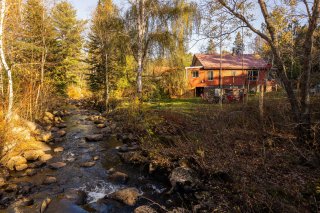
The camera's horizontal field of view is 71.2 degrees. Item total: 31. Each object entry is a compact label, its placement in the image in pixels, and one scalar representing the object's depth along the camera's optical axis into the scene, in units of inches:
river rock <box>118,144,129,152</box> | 387.8
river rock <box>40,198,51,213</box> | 215.1
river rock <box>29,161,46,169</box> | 314.8
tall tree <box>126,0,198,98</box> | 561.9
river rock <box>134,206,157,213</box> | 207.9
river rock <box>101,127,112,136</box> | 494.3
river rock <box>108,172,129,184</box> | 285.4
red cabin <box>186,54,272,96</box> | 1054.4
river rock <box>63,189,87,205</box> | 235.0
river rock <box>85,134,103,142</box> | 450.0
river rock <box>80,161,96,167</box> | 331.3
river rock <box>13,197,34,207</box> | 223.9
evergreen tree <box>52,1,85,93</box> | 899.0
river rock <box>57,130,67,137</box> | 479.3
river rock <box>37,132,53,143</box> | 424.8
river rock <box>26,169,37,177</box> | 292.8
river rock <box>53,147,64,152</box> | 387.1
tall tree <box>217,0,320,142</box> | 259.7
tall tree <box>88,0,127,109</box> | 605.3
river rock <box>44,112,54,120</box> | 586.9
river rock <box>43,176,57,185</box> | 273.3
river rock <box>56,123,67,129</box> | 546.6
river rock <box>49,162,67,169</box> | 319.5
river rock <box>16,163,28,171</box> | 301.7
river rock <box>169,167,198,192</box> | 245.3
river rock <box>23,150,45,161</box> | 336.2
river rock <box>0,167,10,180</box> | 279.6
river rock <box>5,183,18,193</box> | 248.3
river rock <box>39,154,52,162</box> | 338.0
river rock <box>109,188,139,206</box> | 234.2
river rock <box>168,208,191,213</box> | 201.0
